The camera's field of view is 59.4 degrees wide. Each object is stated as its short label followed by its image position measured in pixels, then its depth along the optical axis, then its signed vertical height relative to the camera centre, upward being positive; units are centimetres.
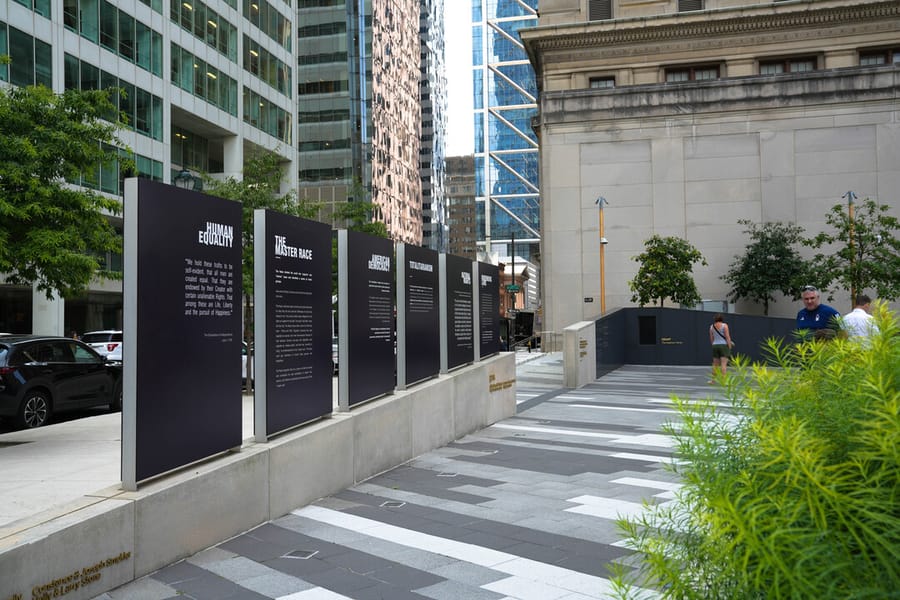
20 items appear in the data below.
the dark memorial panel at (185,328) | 575 -3
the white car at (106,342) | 2528 -56
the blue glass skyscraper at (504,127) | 13212 +3323
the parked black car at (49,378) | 1323 -94
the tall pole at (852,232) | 3256 +352
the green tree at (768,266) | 3522 +229
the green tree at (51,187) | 1342 +244
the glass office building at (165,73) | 3391 +1283
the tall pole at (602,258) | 3672 +288
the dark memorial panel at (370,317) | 931 +6
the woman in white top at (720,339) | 1984 -55
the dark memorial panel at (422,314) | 1114 +10
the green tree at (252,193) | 1980 +352
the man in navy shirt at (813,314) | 1061 +3
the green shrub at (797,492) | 182 -45
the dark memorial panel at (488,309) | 1462 +22
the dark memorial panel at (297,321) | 754 +2
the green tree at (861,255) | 3284 +261
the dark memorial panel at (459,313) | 1285 +13
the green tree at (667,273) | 3462 +198
